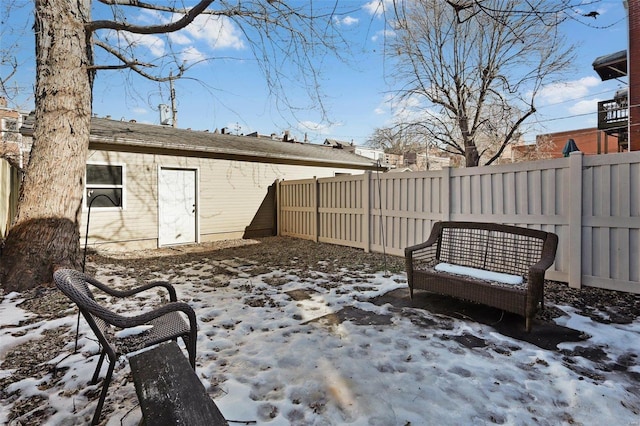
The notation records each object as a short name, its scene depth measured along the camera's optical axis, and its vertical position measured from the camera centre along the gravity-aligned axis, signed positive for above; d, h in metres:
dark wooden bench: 1.29 -0.80
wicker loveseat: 3.05 -0.66
